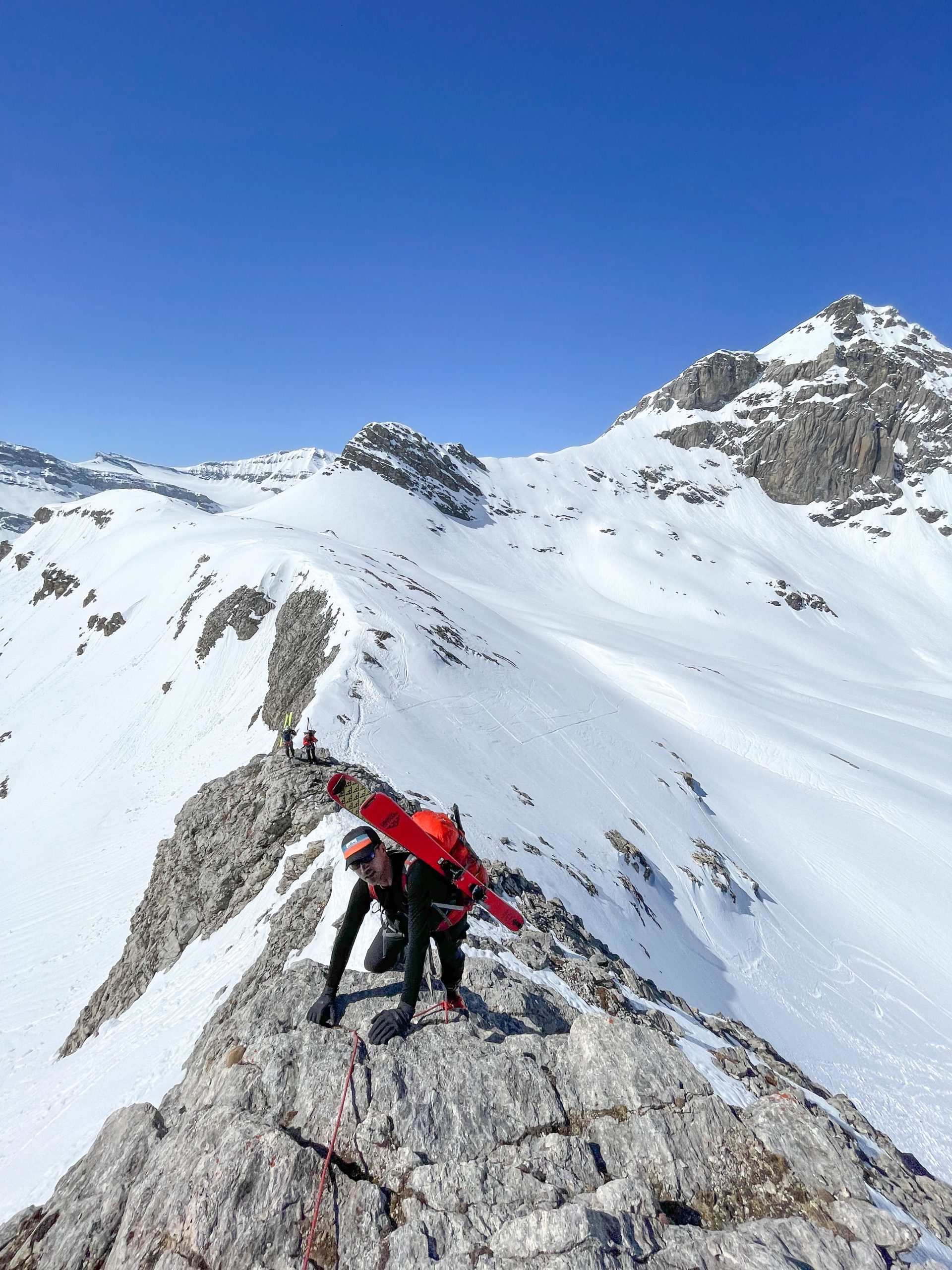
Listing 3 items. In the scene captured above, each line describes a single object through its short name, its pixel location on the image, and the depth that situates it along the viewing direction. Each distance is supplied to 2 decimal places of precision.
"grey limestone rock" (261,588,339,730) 22.44
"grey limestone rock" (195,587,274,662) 31.38
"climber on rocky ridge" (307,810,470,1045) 5.10
